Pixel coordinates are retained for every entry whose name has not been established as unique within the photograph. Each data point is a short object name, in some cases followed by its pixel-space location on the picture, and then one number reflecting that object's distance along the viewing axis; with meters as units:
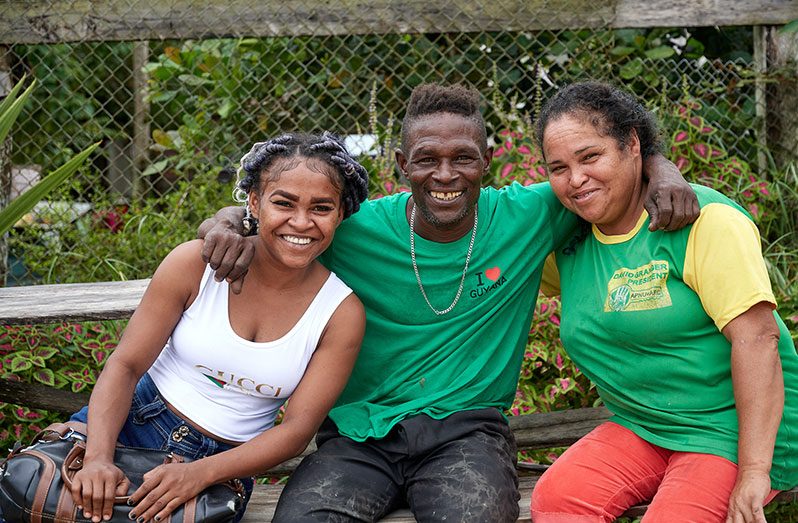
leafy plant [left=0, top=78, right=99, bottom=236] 3.78
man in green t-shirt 2.91
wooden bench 3.19
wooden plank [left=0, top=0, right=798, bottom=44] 4.68
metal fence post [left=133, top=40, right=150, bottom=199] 6.53
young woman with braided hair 2.85
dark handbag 2.57
